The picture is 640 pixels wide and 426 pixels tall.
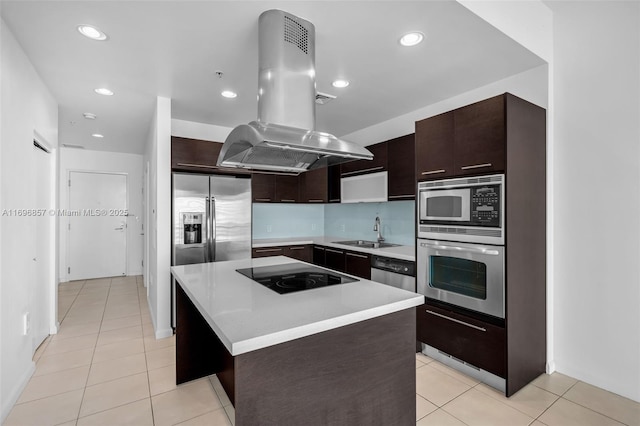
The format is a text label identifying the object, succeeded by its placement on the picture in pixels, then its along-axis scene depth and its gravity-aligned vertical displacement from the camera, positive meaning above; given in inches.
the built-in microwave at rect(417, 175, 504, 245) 90.0 +1.3
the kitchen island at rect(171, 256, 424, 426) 45.8 -22.5
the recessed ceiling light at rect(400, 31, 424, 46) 85.2 +48.4
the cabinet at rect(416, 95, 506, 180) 89.5 +22.6
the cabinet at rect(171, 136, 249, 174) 139.8 +26.7
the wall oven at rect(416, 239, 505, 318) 90.0 -19.2
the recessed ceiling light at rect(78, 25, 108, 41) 80.9 +47.7
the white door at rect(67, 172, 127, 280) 230.8 -8.8
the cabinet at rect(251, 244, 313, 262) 165.3 -20.7
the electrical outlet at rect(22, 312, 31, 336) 95.0 -33.9
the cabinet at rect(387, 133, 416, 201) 135.3 +20.7
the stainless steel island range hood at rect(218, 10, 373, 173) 71.4 +29.7
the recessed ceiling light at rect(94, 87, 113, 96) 122.0 +48.1
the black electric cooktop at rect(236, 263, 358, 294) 71.1 -16.2
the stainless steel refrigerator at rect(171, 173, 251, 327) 139.3 -2.2
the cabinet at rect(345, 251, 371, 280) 141.9 -23.8
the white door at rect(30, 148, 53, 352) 114.1 -17.4
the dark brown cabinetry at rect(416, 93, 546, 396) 88.4 -3.8
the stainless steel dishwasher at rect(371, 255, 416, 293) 120.3 -23.8
